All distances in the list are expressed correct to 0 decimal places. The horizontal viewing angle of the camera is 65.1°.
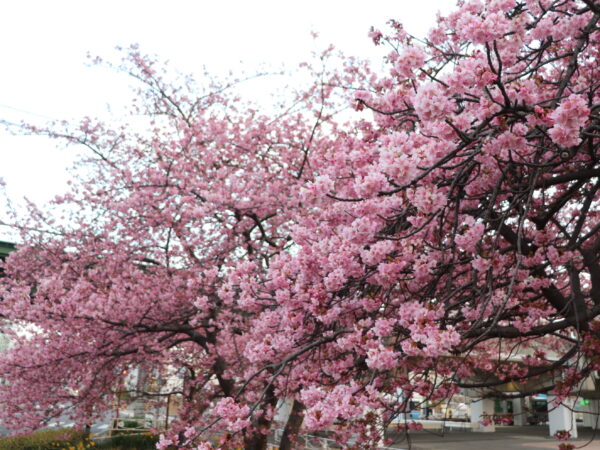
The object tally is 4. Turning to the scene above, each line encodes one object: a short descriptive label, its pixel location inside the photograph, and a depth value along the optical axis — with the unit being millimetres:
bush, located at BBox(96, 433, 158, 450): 11867
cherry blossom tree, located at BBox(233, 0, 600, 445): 2670
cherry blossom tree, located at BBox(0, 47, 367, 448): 7438
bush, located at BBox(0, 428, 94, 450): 11305
